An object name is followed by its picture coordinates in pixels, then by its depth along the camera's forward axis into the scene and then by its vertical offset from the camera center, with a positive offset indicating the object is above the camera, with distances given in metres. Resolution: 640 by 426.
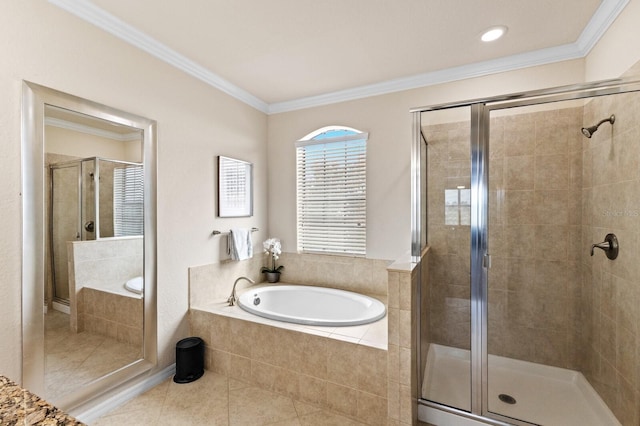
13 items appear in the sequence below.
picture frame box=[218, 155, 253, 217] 2.80 +0.24
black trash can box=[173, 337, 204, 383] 2.26 -1.19
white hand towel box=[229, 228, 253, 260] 2.83 -0.34
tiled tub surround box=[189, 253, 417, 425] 1.71 -0.99
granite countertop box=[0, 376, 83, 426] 0.56 -0.41
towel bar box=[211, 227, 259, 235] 2.72 -0.21
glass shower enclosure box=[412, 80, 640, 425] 1.70 -0.31
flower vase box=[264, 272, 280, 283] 3.32 -0.76
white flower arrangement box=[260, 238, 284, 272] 3.26 -0.46
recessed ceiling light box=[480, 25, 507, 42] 1.98 +1.25
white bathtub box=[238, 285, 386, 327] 2.66 -0.91
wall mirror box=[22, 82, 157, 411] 1.59 -0.22
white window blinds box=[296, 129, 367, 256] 3.02 +0.19
